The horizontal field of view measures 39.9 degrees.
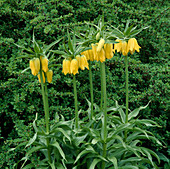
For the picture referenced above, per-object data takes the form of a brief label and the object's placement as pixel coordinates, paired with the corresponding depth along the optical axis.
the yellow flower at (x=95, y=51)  2.17
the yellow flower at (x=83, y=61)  2.19
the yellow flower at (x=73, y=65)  2.14
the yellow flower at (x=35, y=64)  2.09
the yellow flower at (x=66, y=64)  2.19
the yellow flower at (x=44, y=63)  2.11
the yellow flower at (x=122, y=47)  2.31
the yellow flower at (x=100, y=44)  2.05
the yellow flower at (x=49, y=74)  2.29
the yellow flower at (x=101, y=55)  2.13
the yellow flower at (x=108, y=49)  2.16
